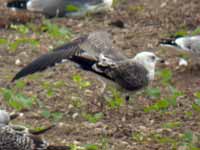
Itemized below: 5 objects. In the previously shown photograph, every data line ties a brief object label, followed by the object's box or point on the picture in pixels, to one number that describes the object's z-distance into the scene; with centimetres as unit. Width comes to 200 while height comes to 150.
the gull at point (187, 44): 1747
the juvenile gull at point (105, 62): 1500
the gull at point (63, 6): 2291
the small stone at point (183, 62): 1811
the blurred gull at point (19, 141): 1220
